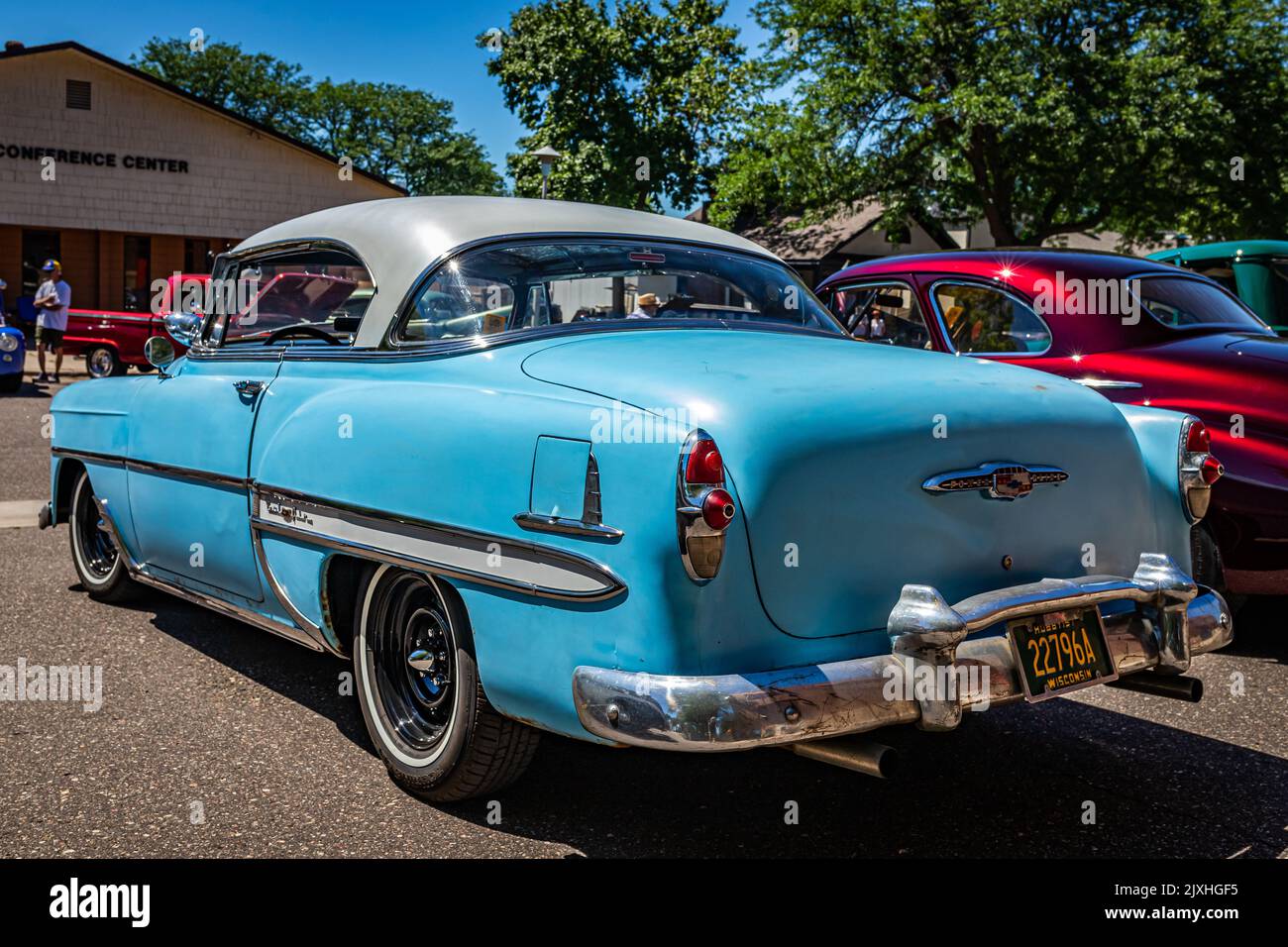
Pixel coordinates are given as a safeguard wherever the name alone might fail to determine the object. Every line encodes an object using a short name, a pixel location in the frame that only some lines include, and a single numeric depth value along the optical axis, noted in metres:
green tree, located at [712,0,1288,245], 23.75
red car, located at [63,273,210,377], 18.88
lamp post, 17.25
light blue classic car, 2.75
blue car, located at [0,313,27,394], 16.05
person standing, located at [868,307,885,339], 6.55
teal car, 8.73
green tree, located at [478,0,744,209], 39.31
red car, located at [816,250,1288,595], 5.05
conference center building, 26.92
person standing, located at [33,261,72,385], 17.45
